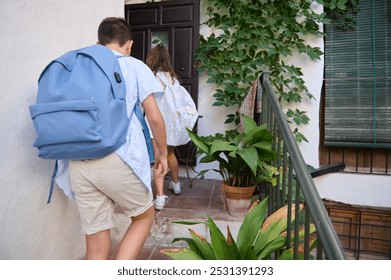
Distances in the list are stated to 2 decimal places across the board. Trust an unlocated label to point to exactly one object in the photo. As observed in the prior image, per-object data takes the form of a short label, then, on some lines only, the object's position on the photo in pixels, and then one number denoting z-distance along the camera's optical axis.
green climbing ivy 3.46
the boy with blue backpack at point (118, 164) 1.20
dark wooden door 3.71
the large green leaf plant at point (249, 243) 1.33
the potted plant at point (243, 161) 1.94
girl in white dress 2.69
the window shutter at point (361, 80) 3.51
